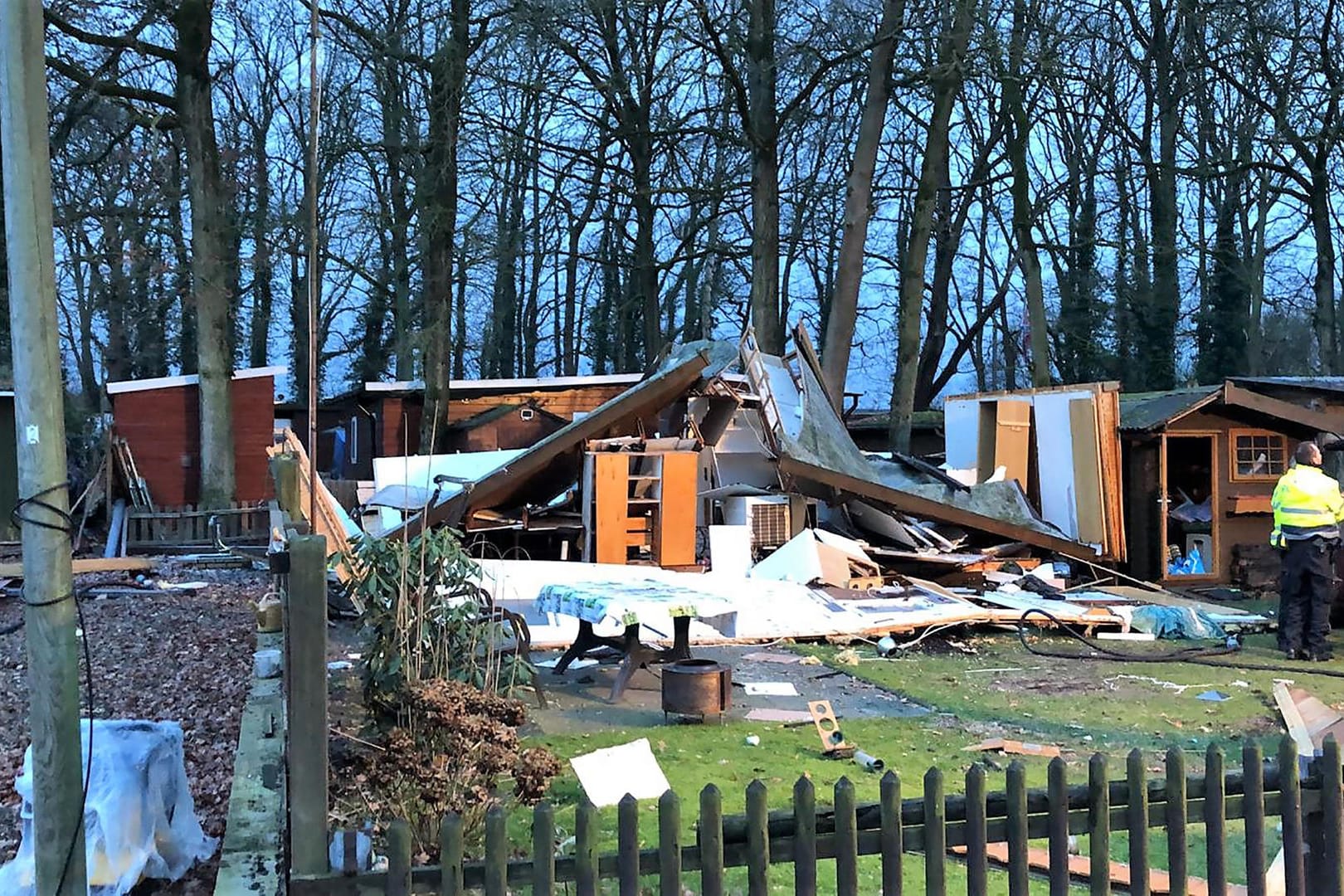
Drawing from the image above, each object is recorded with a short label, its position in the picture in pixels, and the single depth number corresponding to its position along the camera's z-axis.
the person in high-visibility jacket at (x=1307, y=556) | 9.51
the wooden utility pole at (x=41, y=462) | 2.95
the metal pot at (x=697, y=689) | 7.12
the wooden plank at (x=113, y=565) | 12.70
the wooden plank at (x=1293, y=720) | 6.74
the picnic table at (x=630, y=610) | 7.46
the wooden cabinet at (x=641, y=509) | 12.73
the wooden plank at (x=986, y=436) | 16.67
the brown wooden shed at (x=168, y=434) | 17.97
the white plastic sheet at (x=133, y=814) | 3.81
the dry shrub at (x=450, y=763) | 4.43
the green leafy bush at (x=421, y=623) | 5.06
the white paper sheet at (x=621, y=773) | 5.39
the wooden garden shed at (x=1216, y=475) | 14.11
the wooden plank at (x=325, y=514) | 10.19
